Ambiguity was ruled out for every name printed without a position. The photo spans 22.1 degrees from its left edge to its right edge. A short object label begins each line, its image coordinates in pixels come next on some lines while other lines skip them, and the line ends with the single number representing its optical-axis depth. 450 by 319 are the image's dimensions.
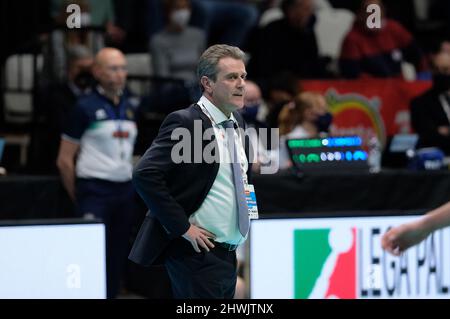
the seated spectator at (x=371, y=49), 12.64
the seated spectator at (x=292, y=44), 12.52
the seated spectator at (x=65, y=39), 11.77
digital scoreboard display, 9.37
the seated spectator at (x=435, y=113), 11.27
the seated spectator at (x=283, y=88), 11.20
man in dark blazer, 6.21
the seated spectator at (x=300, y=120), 10.15
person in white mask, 12.15
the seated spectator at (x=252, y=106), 10.29
